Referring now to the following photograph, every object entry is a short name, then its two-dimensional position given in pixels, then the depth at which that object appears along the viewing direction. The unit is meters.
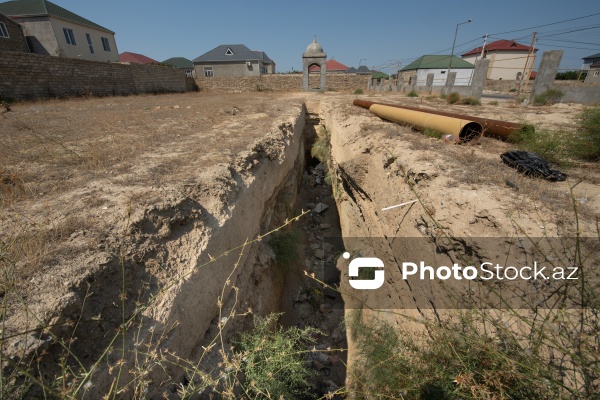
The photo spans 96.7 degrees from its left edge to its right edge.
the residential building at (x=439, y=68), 30.50
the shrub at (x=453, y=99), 10.93
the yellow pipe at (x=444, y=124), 4.52
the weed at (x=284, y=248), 4.32
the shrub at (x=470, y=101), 10.54
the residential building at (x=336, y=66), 50.72
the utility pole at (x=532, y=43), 15.23
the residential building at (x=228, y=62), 31.48
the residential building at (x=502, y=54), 33.22
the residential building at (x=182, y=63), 38.72
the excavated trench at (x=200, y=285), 1.68
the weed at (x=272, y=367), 2.02
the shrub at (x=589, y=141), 3.67
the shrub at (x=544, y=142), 3.71
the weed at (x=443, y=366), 1.36
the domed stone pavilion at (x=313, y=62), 19.96
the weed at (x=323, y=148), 8.95
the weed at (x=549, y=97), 9.98
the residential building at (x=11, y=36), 16.07
